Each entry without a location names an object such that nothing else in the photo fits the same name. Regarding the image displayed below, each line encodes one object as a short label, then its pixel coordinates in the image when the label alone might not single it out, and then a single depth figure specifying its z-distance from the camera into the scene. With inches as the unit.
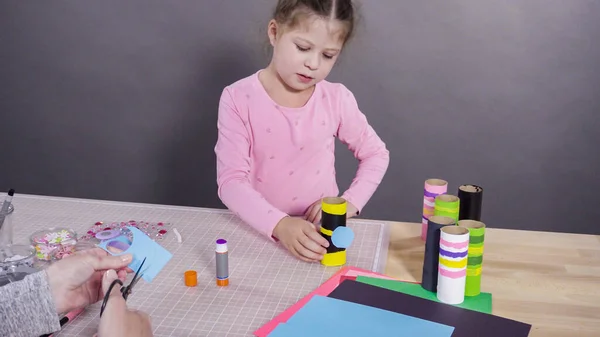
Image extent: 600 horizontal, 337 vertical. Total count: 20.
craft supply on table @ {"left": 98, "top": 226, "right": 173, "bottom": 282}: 43.9
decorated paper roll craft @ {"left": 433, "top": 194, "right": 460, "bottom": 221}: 50.3
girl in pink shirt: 59.6
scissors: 37.9
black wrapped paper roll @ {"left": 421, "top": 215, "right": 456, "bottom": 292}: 45.8
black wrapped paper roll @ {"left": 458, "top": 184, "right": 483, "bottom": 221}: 52.4
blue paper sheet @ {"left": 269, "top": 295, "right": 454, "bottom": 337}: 39.9
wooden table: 44.0
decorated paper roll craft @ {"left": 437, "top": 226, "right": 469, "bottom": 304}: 43.9
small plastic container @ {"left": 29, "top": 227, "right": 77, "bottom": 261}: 50.9
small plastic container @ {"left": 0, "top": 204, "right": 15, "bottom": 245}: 51.6
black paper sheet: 40.8
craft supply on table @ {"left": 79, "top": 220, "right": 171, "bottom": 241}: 55.3
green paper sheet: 44.4
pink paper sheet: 41.2
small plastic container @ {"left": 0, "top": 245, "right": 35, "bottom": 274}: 44.5
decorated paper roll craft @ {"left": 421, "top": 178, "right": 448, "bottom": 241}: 54.9
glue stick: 46.9
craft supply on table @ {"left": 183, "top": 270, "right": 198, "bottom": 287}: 47.1
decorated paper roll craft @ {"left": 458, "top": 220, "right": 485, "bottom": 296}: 45.8
